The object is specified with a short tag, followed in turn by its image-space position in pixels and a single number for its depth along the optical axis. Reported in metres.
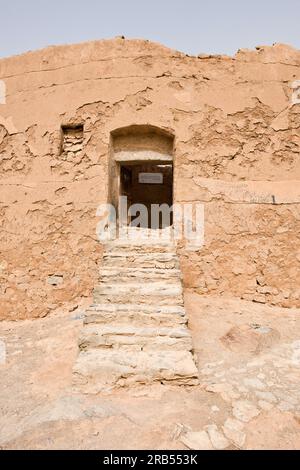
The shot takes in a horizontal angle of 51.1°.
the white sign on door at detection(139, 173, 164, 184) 11.72
